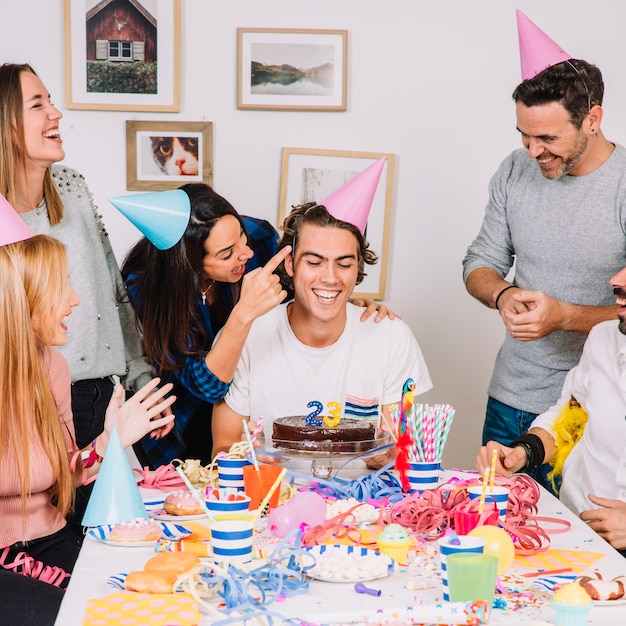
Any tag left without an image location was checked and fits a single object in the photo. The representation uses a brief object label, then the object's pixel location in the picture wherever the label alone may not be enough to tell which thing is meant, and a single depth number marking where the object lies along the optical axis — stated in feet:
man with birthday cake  7.82
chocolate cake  6.18
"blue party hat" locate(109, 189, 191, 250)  7.77
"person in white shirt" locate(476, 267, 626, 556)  6.56
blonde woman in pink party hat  5.94
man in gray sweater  7.94
